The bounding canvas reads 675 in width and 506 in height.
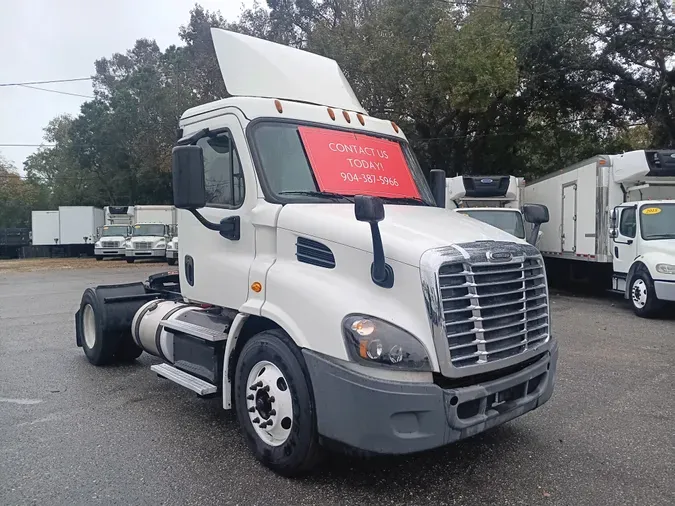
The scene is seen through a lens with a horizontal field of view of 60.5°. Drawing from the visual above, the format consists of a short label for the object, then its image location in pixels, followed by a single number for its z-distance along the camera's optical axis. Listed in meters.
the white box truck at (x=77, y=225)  37.16
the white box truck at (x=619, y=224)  10.73
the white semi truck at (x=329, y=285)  3.37
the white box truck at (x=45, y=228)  37.56
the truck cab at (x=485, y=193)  15.02
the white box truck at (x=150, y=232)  27.94
